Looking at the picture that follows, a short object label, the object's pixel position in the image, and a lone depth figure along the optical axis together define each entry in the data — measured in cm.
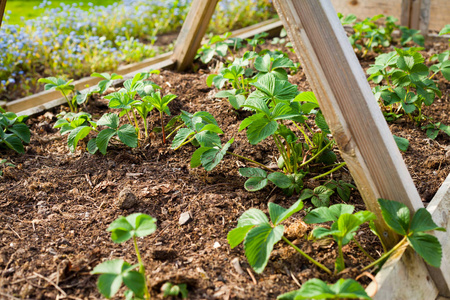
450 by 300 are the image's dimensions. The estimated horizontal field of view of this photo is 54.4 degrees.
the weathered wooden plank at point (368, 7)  434
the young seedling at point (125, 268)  131
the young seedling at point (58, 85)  258
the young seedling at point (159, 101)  233
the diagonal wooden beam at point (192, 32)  325
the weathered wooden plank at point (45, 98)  329
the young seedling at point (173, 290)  145
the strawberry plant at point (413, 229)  148
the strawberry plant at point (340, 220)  150
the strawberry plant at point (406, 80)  248
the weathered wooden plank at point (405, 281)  147
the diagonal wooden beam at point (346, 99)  156
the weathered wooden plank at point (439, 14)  408
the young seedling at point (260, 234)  147
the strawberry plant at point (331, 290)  129
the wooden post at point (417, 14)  399
